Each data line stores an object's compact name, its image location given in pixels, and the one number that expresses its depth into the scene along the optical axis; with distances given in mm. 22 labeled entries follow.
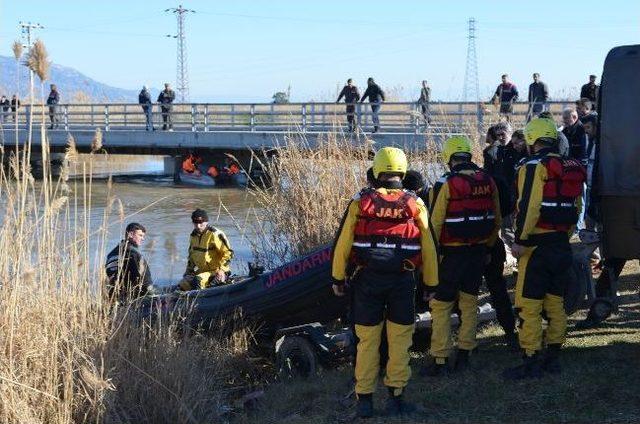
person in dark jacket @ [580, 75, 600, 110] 15109
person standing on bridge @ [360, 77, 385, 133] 21797
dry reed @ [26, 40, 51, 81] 4582
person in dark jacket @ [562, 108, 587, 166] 8352
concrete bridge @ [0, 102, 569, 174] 23906
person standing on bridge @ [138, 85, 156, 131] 27797
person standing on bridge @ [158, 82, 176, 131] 28031
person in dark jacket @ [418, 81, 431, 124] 21125
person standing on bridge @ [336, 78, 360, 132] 22611
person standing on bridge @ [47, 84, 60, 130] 30070
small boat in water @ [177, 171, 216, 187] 26812
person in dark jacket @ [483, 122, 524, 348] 6172
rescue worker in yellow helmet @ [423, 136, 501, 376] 5773
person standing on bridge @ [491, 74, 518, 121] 18312
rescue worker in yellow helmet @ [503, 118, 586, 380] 5508
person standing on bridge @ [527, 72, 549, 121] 18156
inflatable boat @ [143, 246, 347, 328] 6539
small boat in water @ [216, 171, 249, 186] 26531
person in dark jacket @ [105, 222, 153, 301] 6434
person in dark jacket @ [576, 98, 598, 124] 8878
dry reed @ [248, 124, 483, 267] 9289
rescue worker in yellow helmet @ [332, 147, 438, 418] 5023
